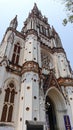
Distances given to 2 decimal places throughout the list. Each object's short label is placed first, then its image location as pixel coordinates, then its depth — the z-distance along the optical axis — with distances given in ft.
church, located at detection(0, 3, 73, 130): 38.96
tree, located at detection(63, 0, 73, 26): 24.57
